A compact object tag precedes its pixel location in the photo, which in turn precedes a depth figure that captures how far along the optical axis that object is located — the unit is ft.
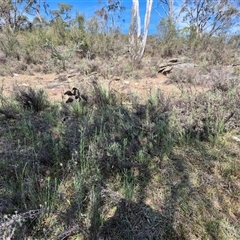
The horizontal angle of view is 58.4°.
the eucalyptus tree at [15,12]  43.03
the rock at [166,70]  18.70
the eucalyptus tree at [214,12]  50.83
